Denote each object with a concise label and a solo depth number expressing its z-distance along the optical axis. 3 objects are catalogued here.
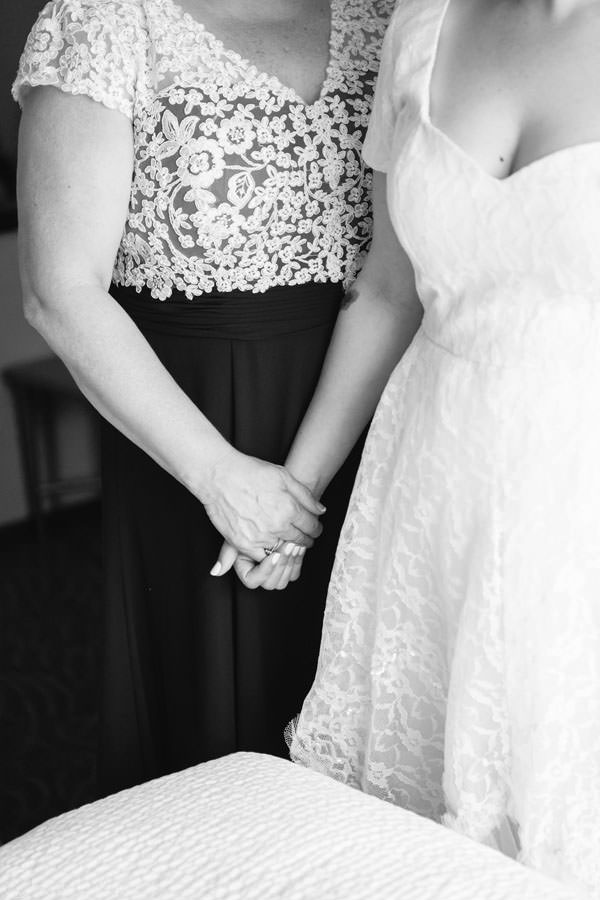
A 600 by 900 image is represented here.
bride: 1.22
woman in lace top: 1.51
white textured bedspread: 0.92
